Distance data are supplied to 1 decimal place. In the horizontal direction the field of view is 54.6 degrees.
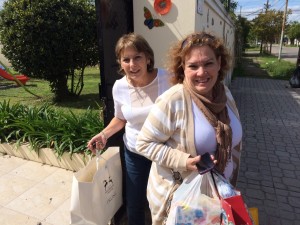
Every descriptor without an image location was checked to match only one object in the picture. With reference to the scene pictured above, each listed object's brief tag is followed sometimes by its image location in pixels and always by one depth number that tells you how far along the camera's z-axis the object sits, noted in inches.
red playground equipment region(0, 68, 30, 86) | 432.8
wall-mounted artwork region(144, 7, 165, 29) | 114.8
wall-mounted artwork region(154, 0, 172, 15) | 111.6
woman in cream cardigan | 62.5
